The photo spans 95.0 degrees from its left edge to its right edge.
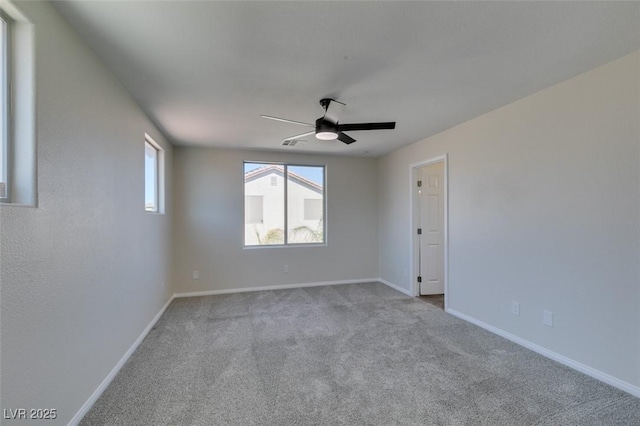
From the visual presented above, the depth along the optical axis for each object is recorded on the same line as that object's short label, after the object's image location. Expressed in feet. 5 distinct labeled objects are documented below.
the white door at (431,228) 15.31
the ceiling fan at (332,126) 8.74
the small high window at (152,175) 11.12
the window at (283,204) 16.71
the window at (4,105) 4.44
